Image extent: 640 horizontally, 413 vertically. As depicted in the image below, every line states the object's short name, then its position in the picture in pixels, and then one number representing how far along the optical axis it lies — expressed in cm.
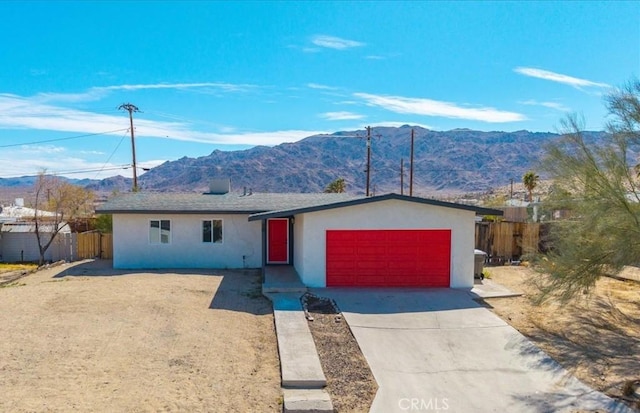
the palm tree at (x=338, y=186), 4250
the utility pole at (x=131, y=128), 3400
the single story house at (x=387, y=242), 1540
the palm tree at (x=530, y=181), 4246
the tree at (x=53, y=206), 2336
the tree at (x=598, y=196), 1077
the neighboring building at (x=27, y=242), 2323
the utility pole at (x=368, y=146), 3438
